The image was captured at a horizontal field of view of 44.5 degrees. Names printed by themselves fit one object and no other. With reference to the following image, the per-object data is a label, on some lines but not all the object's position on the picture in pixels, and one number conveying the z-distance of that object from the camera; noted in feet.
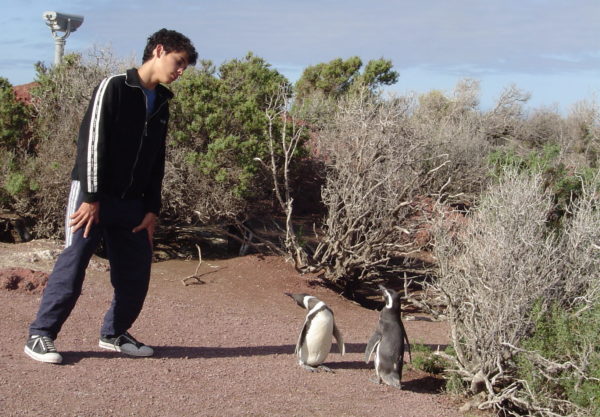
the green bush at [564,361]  18.04
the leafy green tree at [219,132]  32.53
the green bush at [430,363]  21.22
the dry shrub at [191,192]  32.24
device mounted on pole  42.46
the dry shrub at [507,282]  19.01
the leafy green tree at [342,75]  78.23
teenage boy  15.62
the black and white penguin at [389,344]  18.78
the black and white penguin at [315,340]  18.78
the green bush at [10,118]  32.22
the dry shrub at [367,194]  30.71
